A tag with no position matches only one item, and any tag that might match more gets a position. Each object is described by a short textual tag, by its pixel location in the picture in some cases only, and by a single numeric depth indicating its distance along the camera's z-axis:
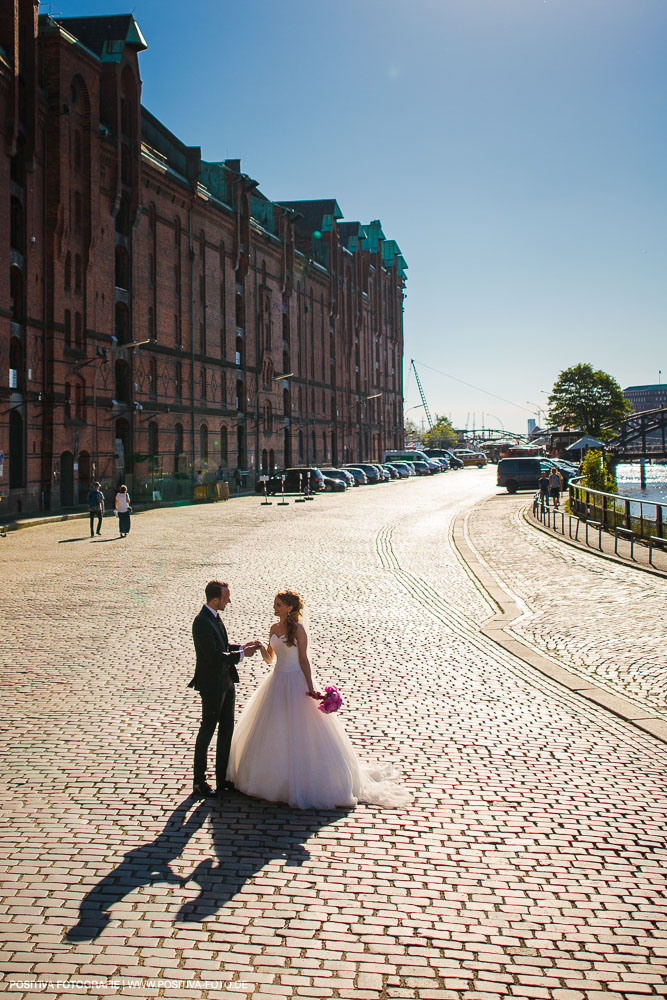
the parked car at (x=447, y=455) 103.44
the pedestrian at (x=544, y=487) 29.36
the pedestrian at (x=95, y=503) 26.47
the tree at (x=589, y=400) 99.94
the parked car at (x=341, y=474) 57.60
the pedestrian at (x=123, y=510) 26.04
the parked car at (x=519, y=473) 46.97
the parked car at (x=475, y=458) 113.62
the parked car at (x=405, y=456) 87.44
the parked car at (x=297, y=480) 51.14
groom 6.22
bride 6.00
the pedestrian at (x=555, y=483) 32.62
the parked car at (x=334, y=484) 55.59
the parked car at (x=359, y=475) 65.75
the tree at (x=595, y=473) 29.92
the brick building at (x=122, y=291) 35.03
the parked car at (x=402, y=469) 79.50
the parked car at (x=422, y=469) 86.00
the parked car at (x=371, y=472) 68.38
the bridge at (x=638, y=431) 97.62
